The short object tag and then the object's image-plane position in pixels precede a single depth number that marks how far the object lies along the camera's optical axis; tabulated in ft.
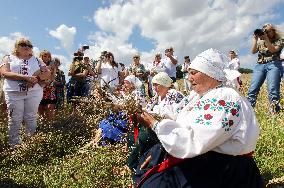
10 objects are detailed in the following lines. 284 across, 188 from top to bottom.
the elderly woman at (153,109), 5.58
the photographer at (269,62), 9.96
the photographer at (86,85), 13.35
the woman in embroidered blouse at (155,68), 15.87
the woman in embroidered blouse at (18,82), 9.51
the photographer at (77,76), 13.38
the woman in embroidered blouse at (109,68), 13.52
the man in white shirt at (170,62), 16.01
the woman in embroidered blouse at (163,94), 8.58
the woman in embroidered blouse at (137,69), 14.37
